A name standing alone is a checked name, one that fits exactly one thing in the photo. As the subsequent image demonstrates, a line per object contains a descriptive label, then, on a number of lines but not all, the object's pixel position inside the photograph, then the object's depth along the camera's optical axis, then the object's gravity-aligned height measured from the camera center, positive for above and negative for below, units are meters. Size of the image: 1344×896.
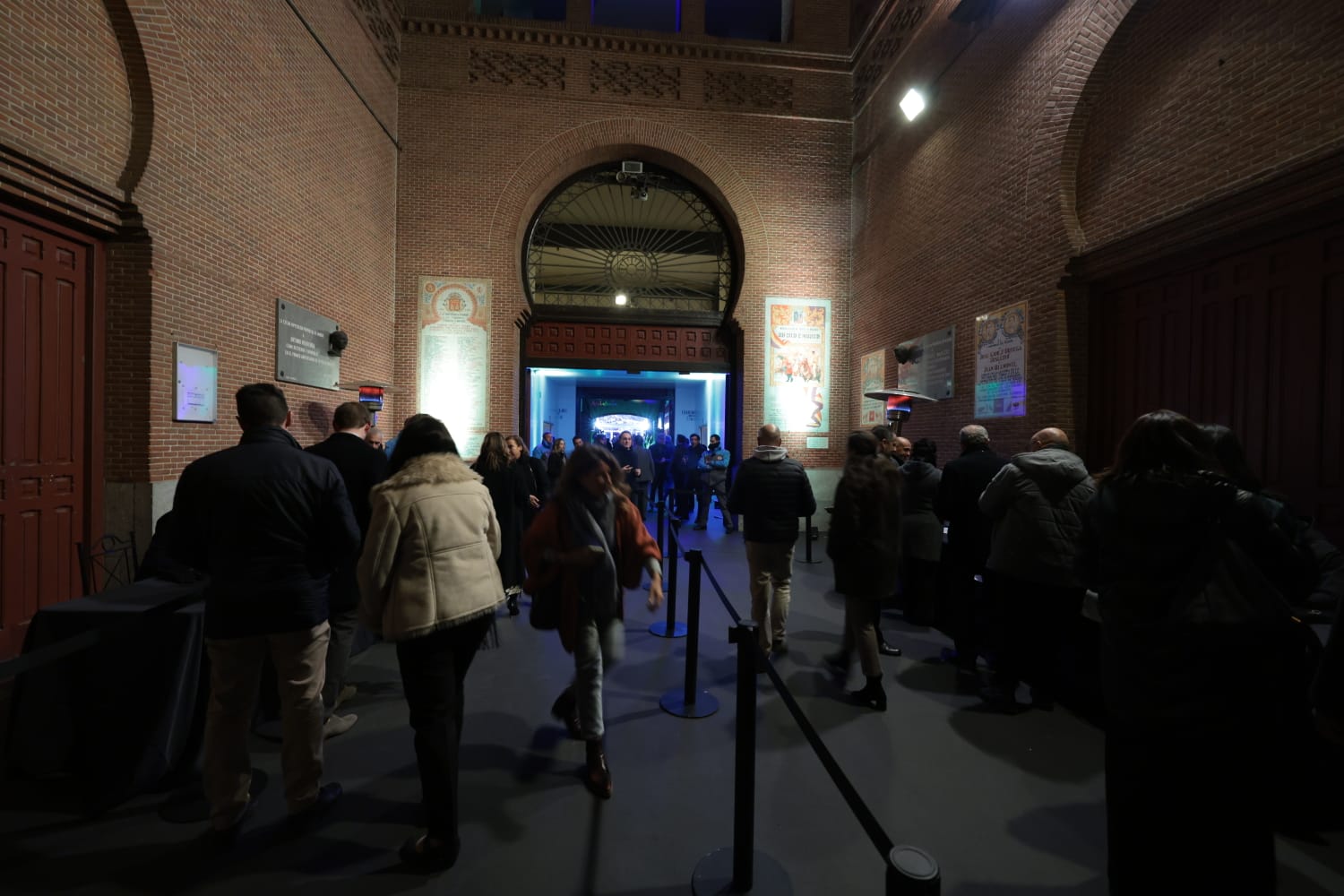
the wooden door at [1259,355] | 3.93 +0.77
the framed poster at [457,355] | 9.93 +1.43
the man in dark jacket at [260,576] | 2.33 -0.58
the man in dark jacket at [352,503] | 3.33 -0.40
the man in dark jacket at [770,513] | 4.23 -0.50
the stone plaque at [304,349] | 6.67 +1.05
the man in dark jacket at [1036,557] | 3.60 -0.67
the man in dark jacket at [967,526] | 4.29 -0.58
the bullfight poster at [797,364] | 10.48 +1.47
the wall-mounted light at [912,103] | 7.95 +4.71
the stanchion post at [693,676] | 3.53 -1.46
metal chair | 4.49 -1.05
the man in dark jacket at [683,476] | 10.34 -0.60
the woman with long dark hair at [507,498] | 5.14 -0.53
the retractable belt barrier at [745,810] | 2.07 -1.34
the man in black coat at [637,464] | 9.95 -0.39
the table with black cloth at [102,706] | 2.70 -1.29
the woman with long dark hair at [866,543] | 3.67 -0.62
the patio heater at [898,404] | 7.38 +0.58
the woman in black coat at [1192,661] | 1.72 -0.63
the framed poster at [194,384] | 5.10 +0.44
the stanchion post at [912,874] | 1.06 -0.80
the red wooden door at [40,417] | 4.00 +0.10
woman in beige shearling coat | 2.24 -0.62
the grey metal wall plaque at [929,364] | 7.65 +1.17
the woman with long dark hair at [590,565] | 2.77 -0.60
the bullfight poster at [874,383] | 9.46 +1.05
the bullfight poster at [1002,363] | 6.31 +0.98
